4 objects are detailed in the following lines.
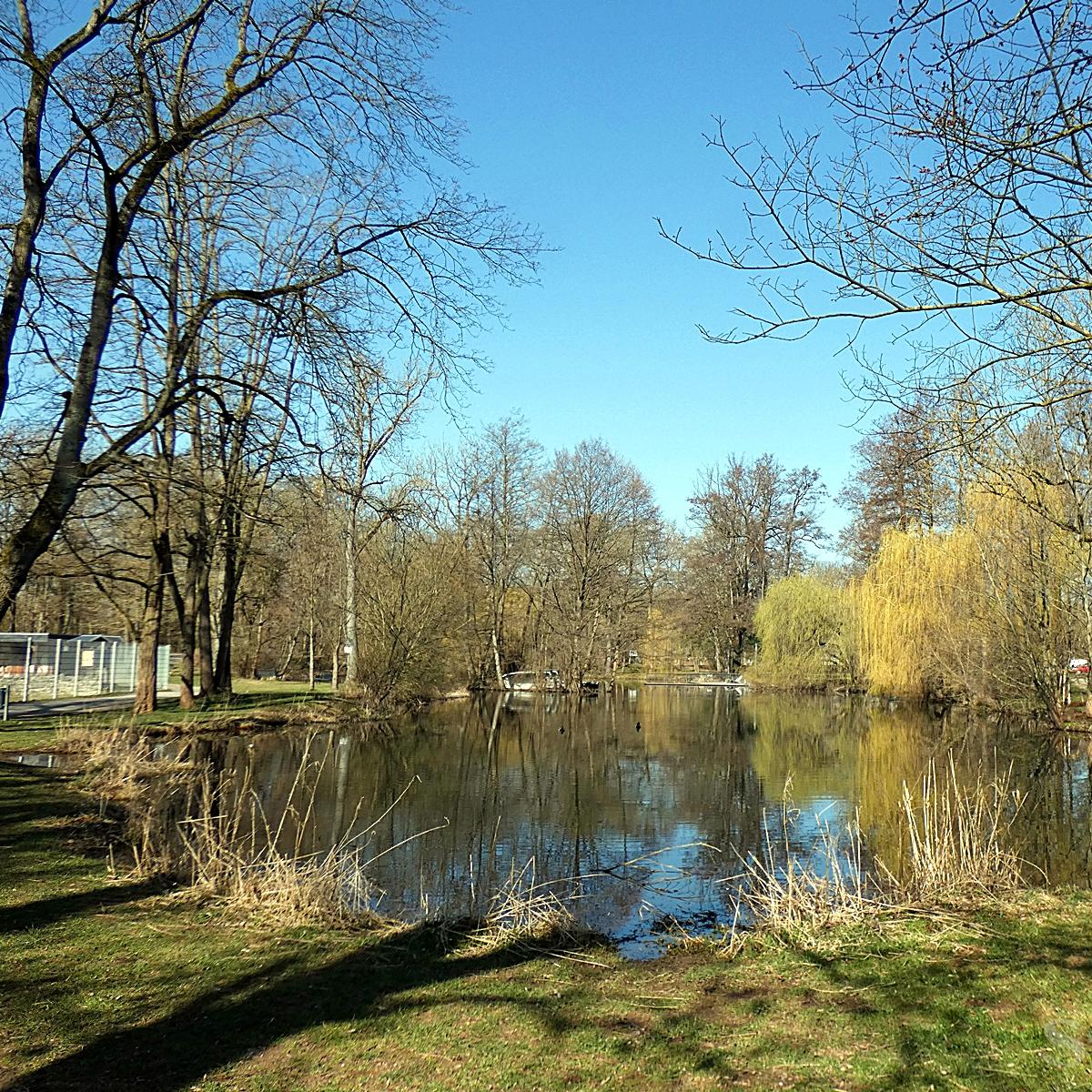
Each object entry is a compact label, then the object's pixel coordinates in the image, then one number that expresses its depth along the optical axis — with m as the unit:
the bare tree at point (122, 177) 6.08
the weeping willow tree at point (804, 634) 37.28
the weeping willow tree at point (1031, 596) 20.77
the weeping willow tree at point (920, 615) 24.59
